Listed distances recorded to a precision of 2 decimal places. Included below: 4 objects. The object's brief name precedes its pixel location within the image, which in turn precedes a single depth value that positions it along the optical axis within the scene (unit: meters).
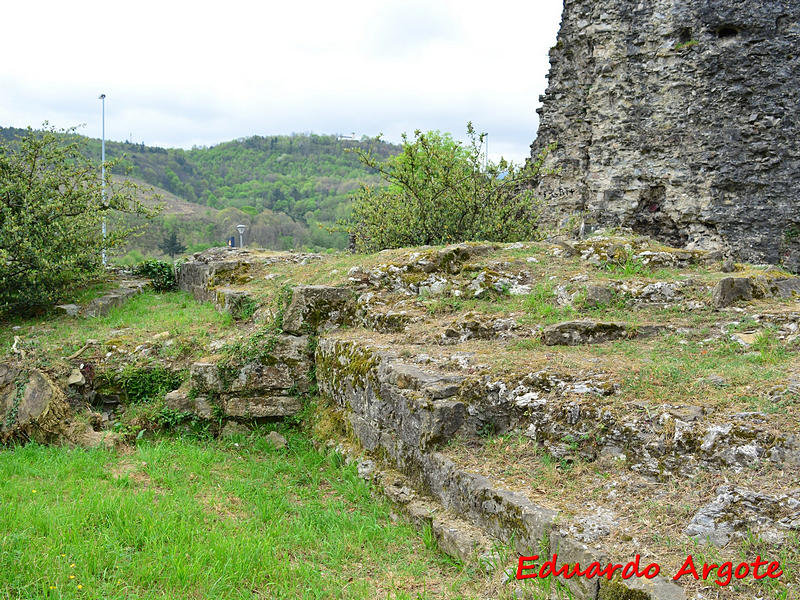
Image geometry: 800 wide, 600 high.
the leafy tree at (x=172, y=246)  39.53
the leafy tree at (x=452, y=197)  11.52
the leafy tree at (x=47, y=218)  9.79
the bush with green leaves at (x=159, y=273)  13.29
